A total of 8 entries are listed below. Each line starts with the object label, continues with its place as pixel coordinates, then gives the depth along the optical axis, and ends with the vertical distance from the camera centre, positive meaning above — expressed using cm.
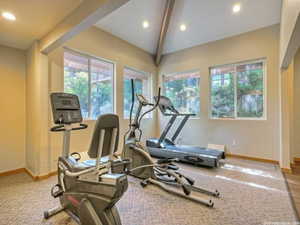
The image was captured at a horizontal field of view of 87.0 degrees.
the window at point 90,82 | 358 +77
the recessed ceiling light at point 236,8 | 368 +248
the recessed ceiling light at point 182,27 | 458 +251
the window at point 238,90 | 417 +62
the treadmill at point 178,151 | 353 -96
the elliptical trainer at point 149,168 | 237 -100
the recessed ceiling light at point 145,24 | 443 +252
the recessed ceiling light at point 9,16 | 219 +138
